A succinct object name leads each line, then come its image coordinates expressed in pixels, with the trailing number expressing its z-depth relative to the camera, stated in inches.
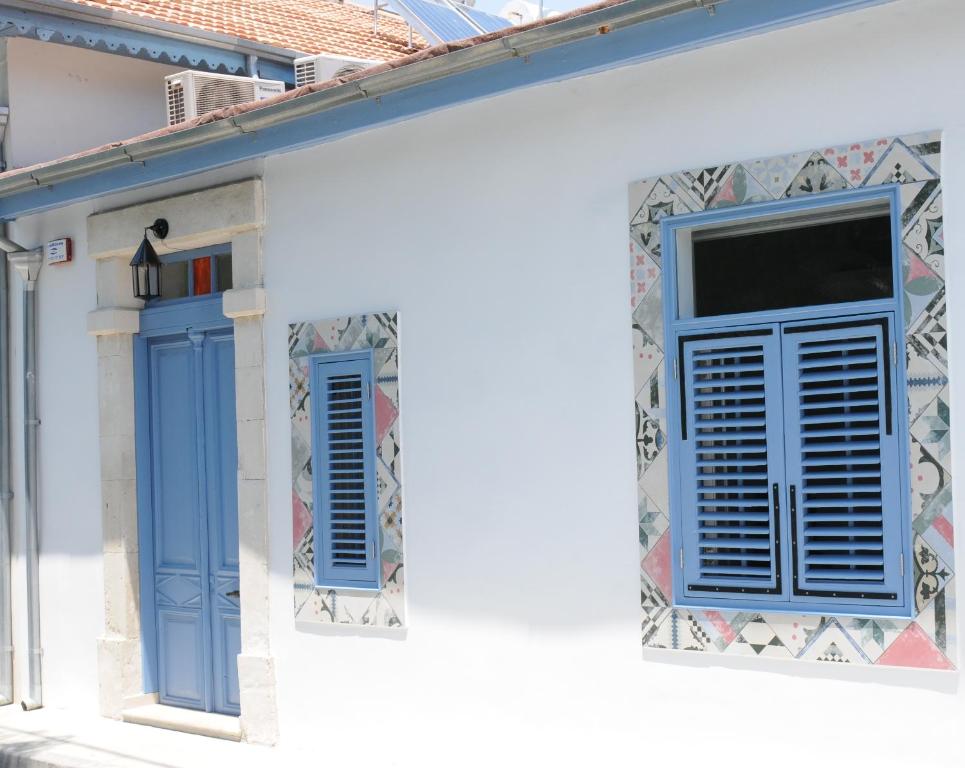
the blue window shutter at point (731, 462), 211.6
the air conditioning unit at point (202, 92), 355.9
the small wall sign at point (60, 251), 344.8
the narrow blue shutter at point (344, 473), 271.9
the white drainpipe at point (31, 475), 351.9
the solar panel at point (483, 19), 385.7
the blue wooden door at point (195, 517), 316.5
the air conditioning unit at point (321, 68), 361.4
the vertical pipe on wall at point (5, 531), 358.6
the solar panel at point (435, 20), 358.3
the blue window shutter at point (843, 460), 198.1
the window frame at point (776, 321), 195.9
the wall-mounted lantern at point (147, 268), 313.0
